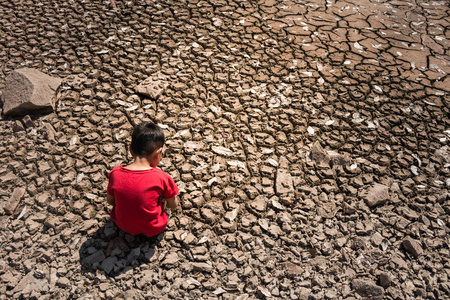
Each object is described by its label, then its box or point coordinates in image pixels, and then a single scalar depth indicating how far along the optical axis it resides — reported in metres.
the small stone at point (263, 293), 2.02
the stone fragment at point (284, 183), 2.49
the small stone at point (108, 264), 2.07
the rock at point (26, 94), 2.84
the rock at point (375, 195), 2.44
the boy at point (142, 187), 1.92
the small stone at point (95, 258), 2.10
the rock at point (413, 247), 2.20
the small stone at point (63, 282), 2.01
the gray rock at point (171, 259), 2.12
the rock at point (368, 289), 2.03
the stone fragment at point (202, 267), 2.10
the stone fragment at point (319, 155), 2.68
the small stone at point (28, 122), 2.82
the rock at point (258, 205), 2.39
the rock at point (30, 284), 1.99
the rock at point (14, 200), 2.34
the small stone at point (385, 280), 2.06
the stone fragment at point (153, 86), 3.01
